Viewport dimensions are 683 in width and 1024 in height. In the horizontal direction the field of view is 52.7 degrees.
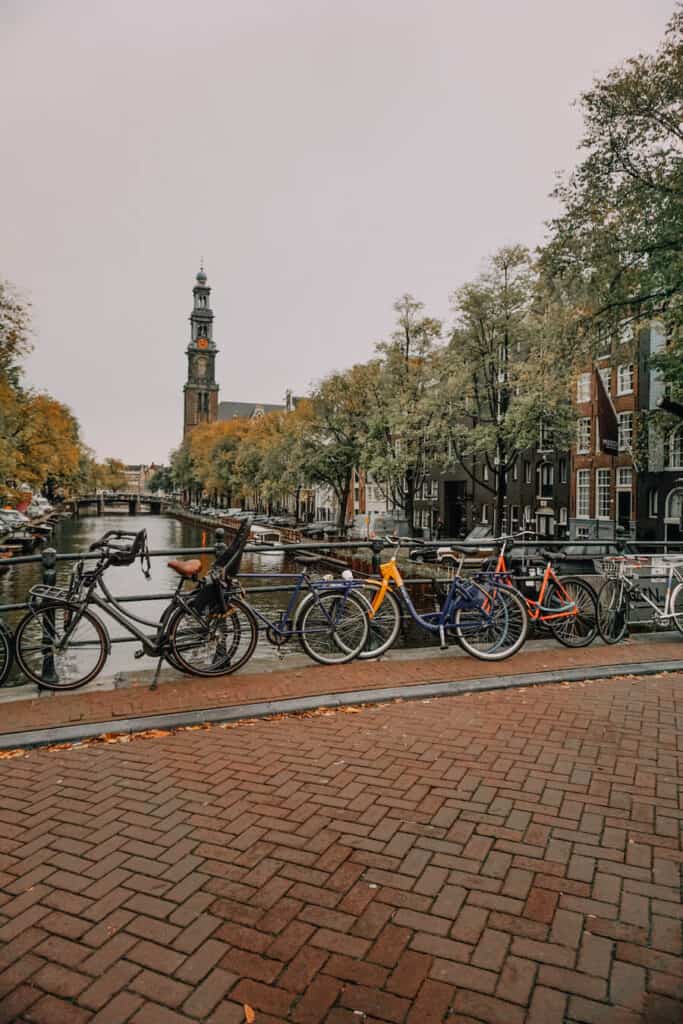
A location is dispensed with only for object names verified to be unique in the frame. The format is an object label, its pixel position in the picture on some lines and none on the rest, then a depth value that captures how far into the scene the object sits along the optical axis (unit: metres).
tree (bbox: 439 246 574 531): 26.12
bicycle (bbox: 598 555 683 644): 8.02
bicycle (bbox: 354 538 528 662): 6.94
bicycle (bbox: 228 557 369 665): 6.54
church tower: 133.50
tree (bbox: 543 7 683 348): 17.11
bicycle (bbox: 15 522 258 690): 5.72
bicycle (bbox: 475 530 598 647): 7.45
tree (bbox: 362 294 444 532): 30.39
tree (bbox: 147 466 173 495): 175.90
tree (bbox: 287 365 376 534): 36.25
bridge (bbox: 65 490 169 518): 130.38
